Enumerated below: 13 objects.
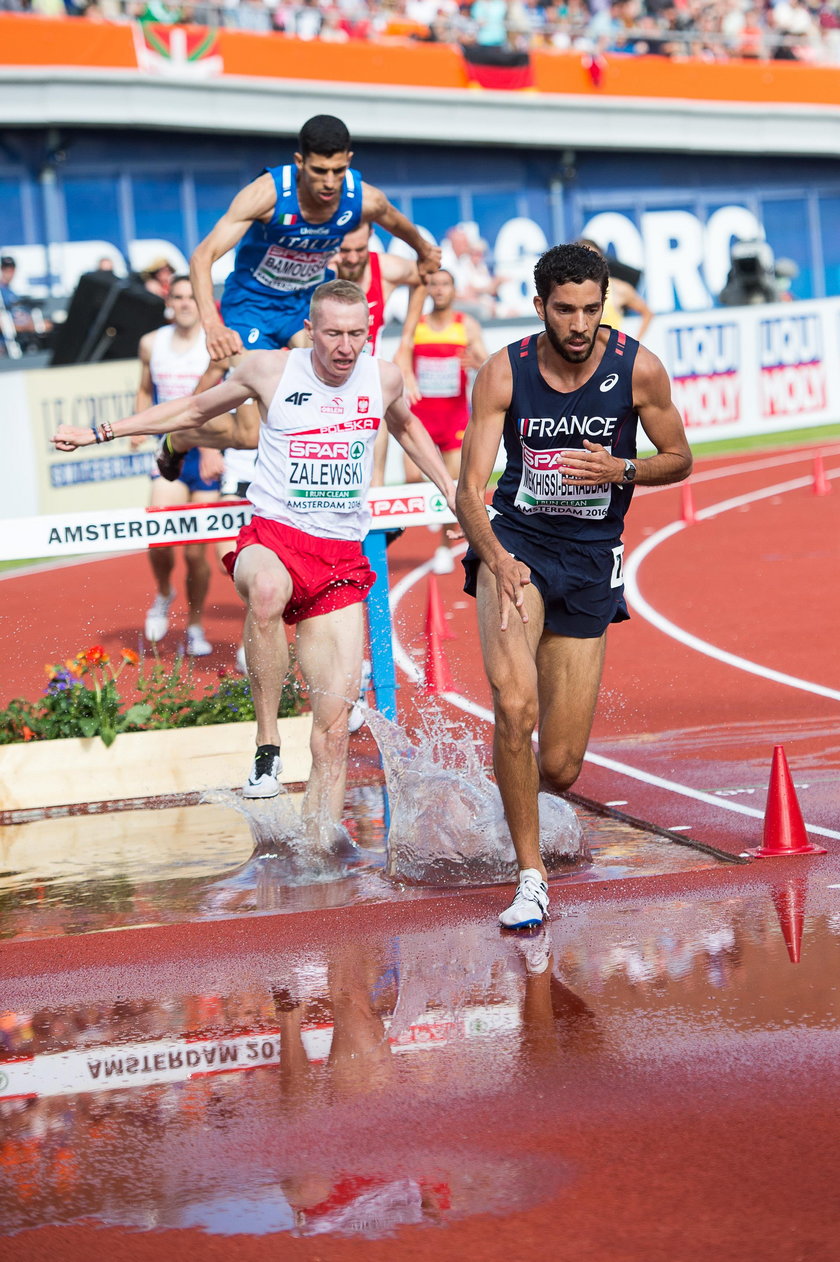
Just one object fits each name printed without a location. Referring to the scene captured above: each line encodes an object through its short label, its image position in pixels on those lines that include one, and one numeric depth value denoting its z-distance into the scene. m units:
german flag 66.12
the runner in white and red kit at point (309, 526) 13.94
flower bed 16.67
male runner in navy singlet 11.91
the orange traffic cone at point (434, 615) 21.02
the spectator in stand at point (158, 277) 41.72
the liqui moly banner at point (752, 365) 51.28
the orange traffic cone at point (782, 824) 13.26
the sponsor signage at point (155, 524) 14.42
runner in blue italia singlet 15.85
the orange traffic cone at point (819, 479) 39.72
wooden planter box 16.50
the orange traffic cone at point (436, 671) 20.41
